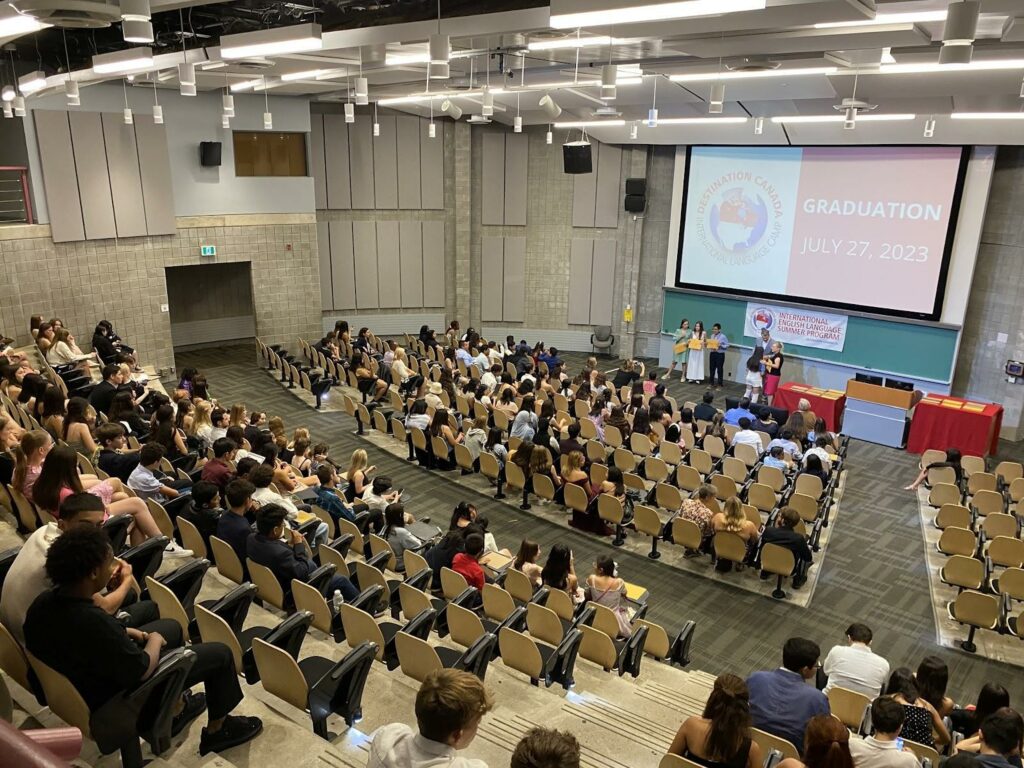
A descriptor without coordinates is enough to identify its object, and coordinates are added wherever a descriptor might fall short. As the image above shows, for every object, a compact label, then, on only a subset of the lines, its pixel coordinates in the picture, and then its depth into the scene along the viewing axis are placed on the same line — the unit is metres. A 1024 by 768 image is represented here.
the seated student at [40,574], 3.22
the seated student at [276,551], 5.19
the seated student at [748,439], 10.53
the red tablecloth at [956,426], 11.65
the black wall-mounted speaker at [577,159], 14.61
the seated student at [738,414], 11.93
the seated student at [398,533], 6.91
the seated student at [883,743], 3.89
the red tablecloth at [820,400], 12.99
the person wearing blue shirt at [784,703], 4.31
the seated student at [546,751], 2.24
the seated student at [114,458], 6.58
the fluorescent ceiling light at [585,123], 12.89
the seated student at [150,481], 6.32
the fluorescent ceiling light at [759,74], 8.30
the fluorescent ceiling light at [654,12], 4.43
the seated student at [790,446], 10.29
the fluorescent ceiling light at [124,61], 7.80
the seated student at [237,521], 5.60
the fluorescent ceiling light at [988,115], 10.48
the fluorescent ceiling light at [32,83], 9.90
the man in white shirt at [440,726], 2.36
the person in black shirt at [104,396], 9.55
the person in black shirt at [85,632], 2.93
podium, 12.50
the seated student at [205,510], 5.89
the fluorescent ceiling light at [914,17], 6.22
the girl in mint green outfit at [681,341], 16.28
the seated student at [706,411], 11.72
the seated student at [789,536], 7.68
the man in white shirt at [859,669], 5.31
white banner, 14.54
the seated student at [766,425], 11.32
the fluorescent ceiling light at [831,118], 11.09
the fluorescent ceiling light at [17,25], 5.29
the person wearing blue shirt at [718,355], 15.84
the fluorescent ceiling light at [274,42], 6.79
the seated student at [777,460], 9.68
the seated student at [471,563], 6.18
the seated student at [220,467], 6.66
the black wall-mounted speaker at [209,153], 14.73
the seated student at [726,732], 3.66
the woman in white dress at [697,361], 15.88
